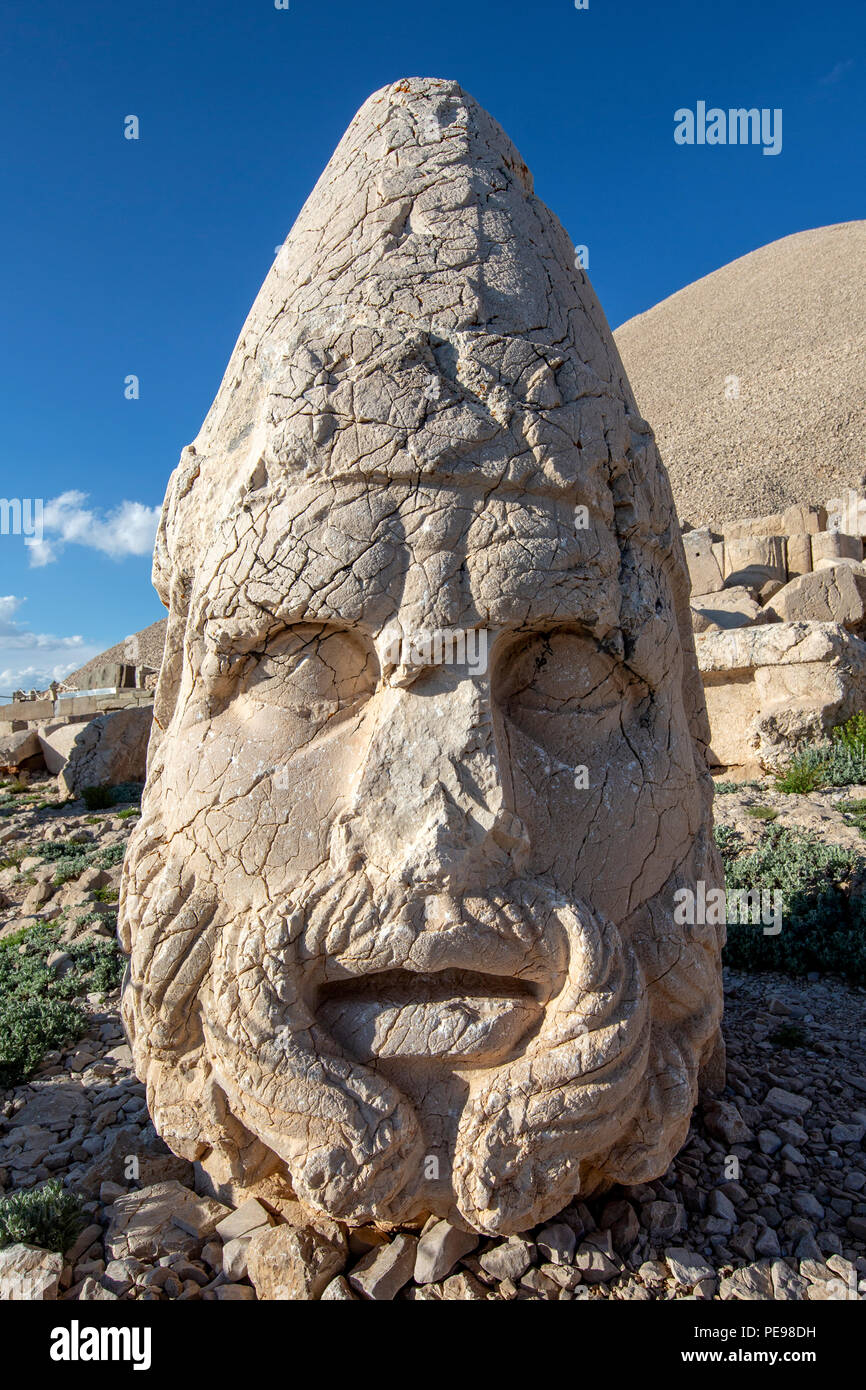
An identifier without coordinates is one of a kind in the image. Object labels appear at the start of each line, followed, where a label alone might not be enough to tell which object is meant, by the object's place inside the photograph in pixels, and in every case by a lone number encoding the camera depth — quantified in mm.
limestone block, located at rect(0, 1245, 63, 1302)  1927
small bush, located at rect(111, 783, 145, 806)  10250
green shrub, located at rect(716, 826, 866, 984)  4129
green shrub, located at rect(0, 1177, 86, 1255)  2088
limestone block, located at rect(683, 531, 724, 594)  14352
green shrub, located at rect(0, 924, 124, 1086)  3338
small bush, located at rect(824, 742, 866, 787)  6895
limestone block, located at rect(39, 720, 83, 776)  13086
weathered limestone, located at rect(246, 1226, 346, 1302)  1878
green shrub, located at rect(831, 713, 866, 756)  7270
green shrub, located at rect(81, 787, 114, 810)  10086
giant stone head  1782
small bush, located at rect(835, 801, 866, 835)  5828
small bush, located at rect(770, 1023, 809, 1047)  3238
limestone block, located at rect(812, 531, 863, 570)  15312
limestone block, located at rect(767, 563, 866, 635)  10703
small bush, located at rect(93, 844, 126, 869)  6309
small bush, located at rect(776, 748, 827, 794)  6859
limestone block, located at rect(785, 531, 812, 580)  15427
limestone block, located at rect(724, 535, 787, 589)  14832
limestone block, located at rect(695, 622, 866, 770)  7648
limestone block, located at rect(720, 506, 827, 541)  17906
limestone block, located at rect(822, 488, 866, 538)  17578
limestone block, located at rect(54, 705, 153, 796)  10773
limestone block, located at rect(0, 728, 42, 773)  13219
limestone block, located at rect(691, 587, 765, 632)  10375
